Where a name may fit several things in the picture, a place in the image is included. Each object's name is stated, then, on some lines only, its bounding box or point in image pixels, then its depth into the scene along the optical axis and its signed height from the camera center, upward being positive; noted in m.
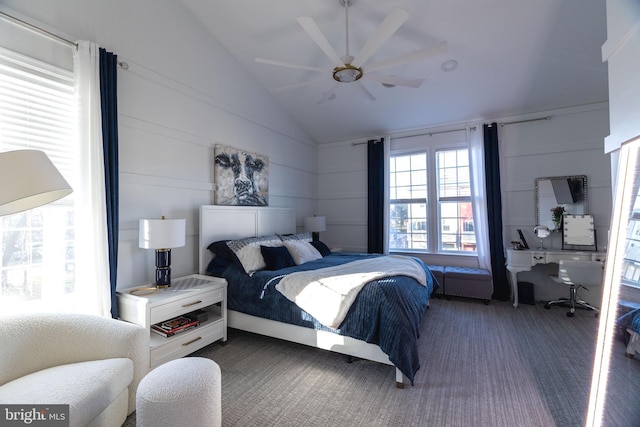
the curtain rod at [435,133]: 4.42 +1.36
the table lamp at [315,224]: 4.82 -0.14
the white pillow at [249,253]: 2.96 -0.40
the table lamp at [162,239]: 2.36 -0.18
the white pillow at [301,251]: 3.40 -0.45
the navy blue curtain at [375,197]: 4.99 +0.31
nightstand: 2.19 -0.76
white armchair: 1.28 -0.78
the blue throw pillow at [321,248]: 4.05 -0.47
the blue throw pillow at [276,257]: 3.05 -0.46
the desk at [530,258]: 3.62 -0.61
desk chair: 3.28 -0.77
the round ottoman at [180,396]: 1.32 -0.87
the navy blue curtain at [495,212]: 4.15 +0.01
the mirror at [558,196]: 3.89 +0.22
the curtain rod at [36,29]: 1.88 +1.35
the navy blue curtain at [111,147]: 2.26 +0.58
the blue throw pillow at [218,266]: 3.08 -0.54
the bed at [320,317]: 2.08 -0.79
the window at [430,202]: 4.62 +0.20
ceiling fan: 2.06 +1.32
